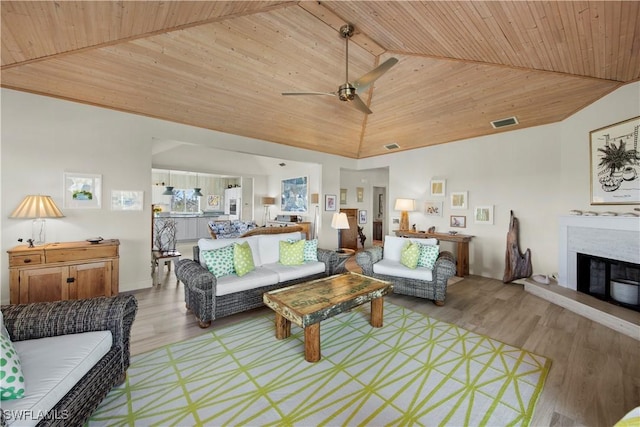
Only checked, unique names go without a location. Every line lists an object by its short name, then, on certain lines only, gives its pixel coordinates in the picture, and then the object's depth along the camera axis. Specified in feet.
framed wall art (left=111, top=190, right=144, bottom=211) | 12.98
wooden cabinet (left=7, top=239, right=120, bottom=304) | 9.77
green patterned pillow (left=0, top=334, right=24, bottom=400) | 3.71
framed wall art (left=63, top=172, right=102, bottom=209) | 11.87
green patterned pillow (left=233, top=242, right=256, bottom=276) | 10.71
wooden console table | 16.41
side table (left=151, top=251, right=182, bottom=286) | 14.47
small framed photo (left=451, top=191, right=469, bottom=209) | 17.54
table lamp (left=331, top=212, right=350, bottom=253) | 18.43
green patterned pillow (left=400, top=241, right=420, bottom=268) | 12.28
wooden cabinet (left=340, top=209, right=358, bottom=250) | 26.04
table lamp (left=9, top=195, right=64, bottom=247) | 10.05
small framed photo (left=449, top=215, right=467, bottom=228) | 17.66
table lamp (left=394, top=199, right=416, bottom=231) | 19.40
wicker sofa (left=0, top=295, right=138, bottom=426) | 3.88
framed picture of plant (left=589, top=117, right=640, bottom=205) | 10.24
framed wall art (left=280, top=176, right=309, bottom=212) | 26.68
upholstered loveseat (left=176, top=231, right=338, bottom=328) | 9.42
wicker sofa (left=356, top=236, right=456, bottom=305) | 11.48
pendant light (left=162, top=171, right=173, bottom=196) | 28.30
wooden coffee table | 7.45
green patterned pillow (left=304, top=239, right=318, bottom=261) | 13.10
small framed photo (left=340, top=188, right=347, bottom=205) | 26.39
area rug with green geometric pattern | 5.57
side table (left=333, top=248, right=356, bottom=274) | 13.30
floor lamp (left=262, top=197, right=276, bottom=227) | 31.40
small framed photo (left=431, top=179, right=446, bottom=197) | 18.56
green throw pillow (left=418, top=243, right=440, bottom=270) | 12.18
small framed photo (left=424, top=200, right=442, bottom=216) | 18.92
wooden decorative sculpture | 14.51
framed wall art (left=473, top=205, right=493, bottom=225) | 16.40
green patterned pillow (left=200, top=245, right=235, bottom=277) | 10.39
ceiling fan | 9.01
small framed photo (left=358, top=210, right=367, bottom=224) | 27.70
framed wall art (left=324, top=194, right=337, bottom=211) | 22.73
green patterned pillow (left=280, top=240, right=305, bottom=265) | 12.57
